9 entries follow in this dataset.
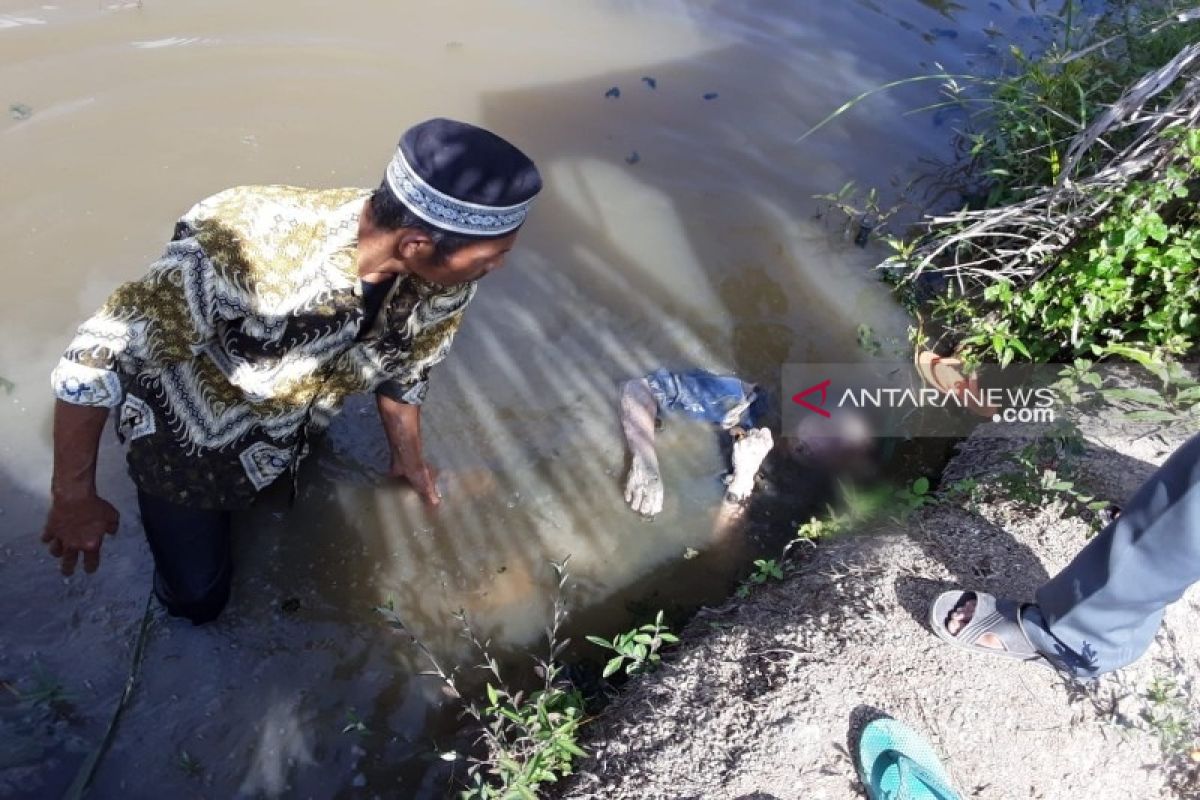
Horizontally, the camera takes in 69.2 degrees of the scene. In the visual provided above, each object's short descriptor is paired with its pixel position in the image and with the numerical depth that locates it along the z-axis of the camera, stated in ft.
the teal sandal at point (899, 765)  6.65
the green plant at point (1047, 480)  8.91
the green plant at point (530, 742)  6.64
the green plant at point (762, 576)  9.01
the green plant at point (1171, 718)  7.37
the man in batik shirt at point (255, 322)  6.02
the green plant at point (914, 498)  9.34
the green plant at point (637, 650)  7.56
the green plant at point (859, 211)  13.50
